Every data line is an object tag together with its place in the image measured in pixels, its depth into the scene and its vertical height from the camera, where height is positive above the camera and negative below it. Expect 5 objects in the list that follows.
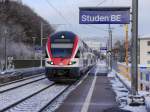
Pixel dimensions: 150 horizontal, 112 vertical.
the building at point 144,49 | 125.56 +1.64
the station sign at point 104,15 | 22.07 +2.01
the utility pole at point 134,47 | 18.08 +0.28
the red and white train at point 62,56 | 30.88 -0.07
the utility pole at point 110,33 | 67.93 +3.05
